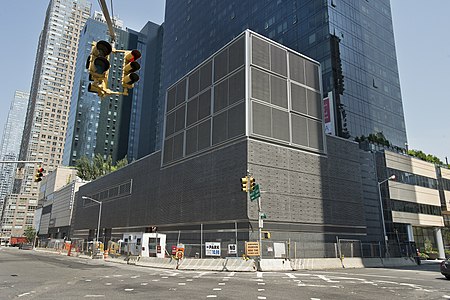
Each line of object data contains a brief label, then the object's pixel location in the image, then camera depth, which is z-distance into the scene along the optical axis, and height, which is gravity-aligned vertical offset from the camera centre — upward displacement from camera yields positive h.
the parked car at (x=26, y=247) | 88.22 -2.00
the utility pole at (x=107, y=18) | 7.34 +5.10
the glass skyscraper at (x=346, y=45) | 55.48 +34.68
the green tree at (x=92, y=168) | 97.31 +20.26
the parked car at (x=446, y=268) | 18.89 -1.32
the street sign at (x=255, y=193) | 26.66 +3.76
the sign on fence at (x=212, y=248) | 31.92 -0.63
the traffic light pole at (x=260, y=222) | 27.32 +1.56
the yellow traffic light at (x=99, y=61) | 7.36 +3.80
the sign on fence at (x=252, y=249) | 27.25 -0.56
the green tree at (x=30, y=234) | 133.88 +2.02
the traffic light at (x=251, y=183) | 24.45 +4.12
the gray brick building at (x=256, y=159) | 32.91 +8.82
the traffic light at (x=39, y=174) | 19.31 +3.62
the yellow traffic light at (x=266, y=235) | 26.76 +0.54
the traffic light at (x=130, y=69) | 7.99 +3.93
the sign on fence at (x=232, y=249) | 30.50 -0.64
